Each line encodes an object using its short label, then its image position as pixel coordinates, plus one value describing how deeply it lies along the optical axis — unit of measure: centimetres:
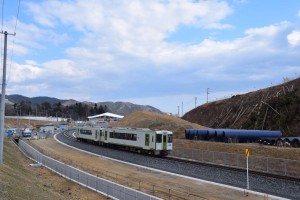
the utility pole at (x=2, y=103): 2608
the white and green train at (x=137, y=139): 4175
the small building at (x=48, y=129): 10347
